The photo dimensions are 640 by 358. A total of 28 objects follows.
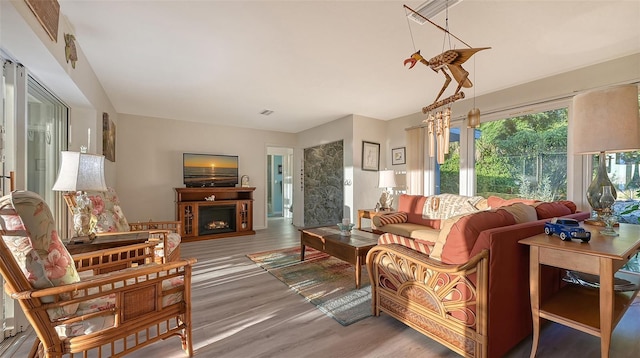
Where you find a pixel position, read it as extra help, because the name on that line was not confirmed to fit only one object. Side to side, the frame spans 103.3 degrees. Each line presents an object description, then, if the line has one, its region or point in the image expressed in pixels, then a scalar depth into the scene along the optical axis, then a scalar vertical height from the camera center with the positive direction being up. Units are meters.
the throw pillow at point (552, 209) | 1.99 -0.26
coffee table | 2.50 -0.70
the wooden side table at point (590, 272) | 1.21 -0.51
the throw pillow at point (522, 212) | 1.70 -0.23
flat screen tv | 5.20 +0.17
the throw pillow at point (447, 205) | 3.36 -0.38
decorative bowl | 3.03 -0.61
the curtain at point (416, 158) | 4.59 +0.37
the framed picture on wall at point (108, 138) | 3.40 +0.58
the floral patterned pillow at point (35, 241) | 1.06 -0.28
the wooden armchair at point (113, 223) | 2.50 -0.47
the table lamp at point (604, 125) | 1.55 +0.34
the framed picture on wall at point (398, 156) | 4.89 +0.45
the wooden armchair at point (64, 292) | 1.06 -0.55
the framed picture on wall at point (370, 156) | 4.91 +0.44
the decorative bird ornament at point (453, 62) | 1.71 +0.83
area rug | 2.14 -1.11
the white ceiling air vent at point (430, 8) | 1.79 +1.25
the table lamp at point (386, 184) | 4.40 -0.10
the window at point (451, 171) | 4.17 +0.13
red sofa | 1.38 -0.63
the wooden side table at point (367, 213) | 4.21 -0.61
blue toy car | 1.37 -0.29
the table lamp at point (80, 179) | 1.76 -0.01
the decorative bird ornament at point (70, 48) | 1.99 +1.05
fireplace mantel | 4.87 -0.59
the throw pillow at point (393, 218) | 3.87 -0.62
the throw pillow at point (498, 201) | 2.91 -0.27
